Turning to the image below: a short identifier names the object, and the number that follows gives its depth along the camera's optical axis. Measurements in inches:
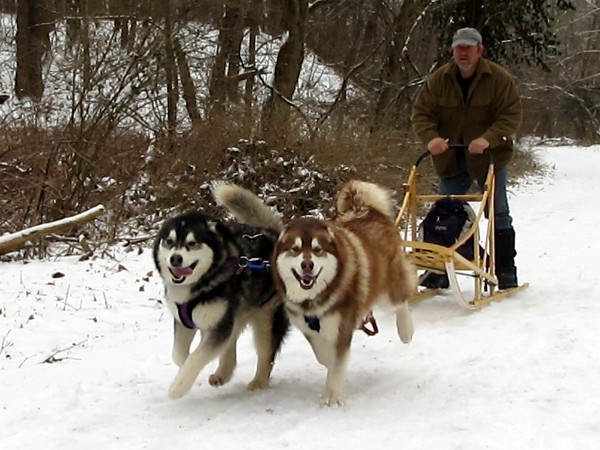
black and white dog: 154.9
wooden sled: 219.0
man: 241.8
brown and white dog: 153.7
